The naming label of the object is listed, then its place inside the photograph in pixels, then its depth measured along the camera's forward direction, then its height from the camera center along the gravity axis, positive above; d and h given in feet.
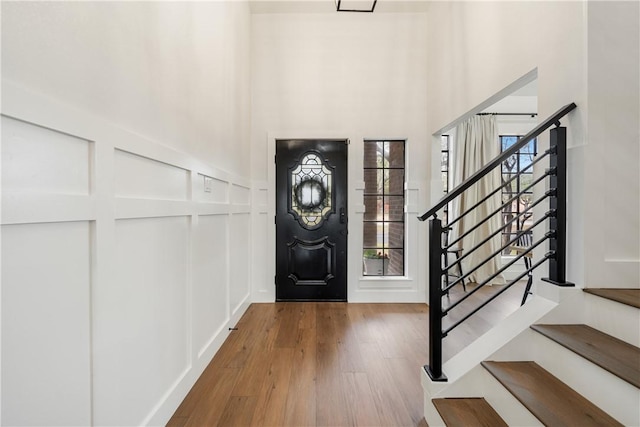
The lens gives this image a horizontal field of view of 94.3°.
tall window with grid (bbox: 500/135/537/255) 15.79 +1.61
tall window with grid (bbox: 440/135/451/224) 16.12 +2.97
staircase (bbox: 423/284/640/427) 3.50 -2.21
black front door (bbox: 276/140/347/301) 11.78 -0.40
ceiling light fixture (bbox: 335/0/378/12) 10.40 +7.41
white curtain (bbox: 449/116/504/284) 14.88 +1.39
